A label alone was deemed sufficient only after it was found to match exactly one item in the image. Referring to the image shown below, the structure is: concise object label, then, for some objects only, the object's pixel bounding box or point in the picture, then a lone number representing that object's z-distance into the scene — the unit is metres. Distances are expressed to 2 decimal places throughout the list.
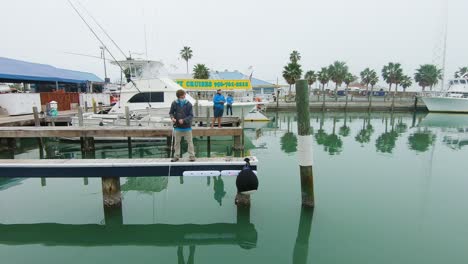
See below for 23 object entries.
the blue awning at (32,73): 22.33
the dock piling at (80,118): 12.96
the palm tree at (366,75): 70.88
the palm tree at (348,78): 64.32
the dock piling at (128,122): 13.27
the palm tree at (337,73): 63.47
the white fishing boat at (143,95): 14.69
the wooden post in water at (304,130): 6.05
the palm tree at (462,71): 66.00
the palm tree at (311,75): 58.89
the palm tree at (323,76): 64.50
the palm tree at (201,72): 46.16
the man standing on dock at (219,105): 12.00
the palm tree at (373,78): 67.88
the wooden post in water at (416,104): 39.06
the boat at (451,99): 36.34
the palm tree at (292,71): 46.25
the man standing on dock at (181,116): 6.26
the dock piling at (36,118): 14.00
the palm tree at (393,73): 61.59
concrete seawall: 38.44
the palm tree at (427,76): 62.81
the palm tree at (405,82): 62.01
